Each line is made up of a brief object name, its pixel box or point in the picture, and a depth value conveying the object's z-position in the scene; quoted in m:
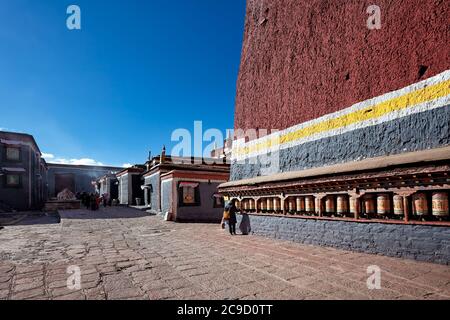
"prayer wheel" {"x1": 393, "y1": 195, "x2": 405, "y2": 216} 5.37
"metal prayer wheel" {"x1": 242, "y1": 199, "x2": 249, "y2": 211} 10.48
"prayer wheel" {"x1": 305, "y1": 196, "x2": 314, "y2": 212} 7.47
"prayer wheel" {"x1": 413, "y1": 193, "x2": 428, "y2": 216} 5.04
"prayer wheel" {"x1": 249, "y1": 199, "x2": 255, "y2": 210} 10.09
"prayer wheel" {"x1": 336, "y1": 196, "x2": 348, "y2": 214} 6.57
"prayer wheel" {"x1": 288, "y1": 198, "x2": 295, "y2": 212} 8.17
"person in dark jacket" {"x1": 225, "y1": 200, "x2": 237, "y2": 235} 10.41
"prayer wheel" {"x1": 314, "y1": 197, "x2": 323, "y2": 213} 7.17
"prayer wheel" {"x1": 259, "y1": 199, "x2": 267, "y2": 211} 9.43
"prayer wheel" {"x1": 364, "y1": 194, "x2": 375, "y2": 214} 5.97
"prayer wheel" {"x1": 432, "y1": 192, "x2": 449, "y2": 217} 4.75
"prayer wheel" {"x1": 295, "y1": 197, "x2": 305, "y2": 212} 7.80
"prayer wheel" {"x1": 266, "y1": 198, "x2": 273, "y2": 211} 9.11
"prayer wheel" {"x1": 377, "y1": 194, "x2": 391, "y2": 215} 5.66
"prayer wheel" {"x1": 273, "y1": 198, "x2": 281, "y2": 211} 8.74
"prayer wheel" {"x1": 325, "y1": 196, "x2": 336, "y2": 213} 6.89
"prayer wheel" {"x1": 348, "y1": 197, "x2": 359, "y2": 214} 6.23
